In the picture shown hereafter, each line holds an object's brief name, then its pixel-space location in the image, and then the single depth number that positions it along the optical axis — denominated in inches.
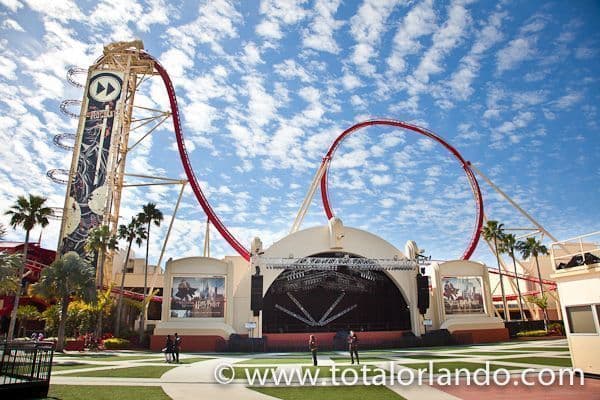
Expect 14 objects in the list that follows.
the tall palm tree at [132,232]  1417.3
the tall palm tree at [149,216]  1437.0
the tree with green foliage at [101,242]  1348.4
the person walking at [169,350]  784.3
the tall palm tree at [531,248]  1713.8
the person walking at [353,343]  700.5
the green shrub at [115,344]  1178.0
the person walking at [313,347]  669.3
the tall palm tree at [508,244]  1689.2
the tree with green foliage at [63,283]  1061.6
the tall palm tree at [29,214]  1093.1
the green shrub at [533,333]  1347.2
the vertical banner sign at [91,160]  1581.0
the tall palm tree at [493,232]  1678.2
